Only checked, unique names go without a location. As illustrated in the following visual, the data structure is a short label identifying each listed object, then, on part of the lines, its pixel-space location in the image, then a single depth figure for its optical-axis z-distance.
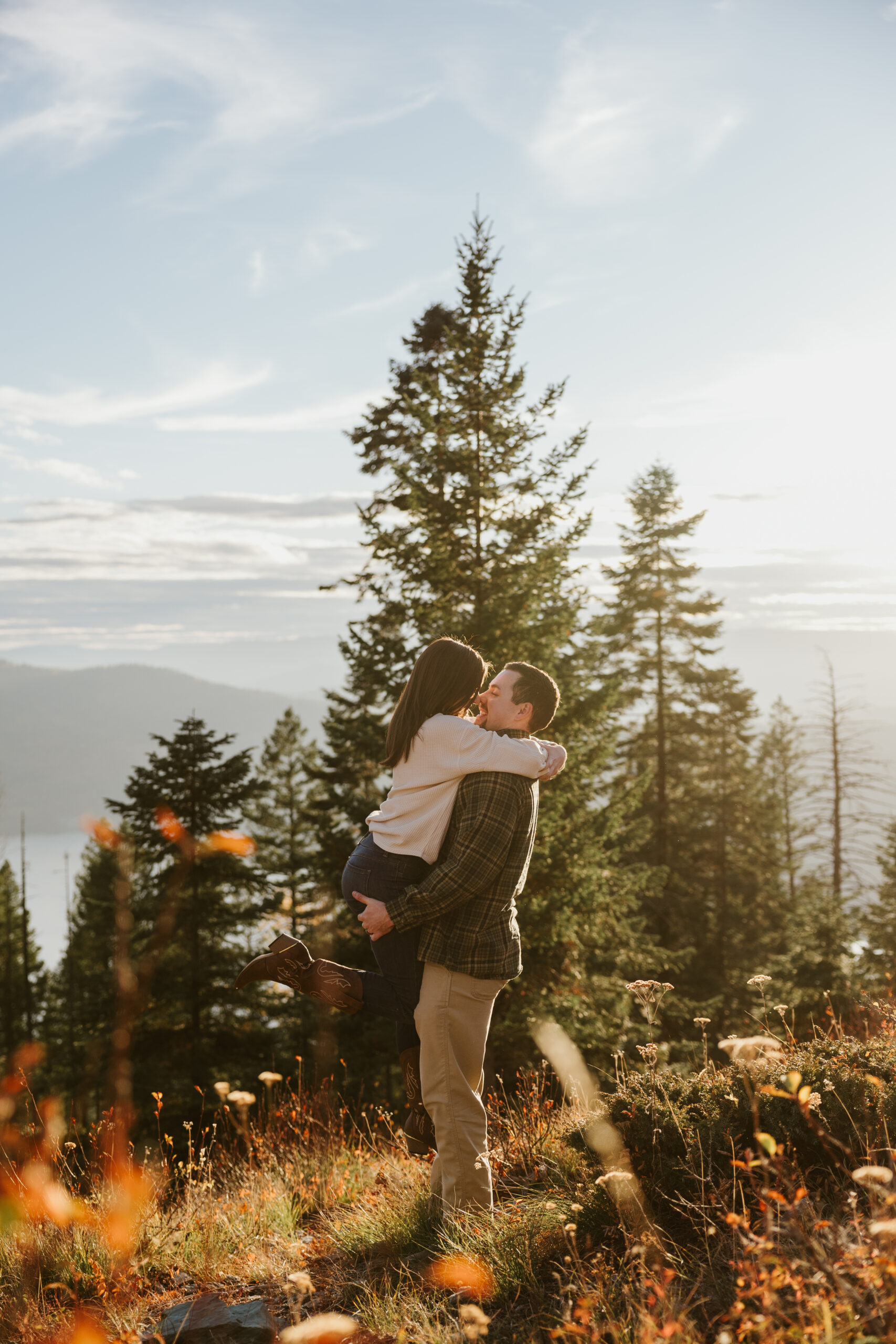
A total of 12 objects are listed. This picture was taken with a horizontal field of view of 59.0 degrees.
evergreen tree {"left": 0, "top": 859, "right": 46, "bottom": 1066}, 32.94
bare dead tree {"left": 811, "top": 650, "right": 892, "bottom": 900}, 28.30
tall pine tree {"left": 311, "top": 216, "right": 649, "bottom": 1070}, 11.17
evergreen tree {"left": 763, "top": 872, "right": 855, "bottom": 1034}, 14.89
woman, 3.48
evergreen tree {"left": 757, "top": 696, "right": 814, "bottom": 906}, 31.42
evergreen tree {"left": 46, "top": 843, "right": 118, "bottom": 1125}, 19.70
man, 3.41
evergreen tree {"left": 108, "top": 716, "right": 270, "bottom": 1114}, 18.75
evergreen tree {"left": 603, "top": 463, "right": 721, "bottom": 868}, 22.94
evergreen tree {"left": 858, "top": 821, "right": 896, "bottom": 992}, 19.50
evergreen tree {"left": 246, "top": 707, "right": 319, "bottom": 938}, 23.48
